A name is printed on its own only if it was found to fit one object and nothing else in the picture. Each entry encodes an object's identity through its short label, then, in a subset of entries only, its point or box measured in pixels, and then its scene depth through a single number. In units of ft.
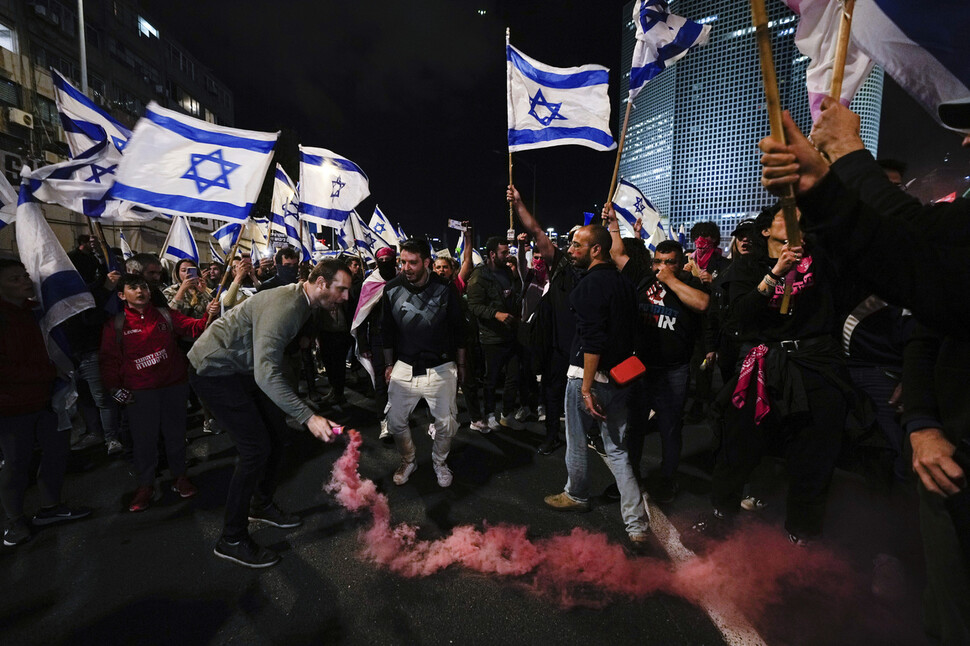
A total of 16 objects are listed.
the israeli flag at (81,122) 18.21
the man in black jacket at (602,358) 10.78
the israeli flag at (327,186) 24.04
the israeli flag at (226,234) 33.99
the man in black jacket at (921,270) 3.87
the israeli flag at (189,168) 14.03
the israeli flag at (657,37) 15.44
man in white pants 13.92
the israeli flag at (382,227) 42.86
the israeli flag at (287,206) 30.48
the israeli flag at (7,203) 14.28
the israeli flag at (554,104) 18.89
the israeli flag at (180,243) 26.71
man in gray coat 10.11
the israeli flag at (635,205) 33.60
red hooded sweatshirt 13.17
